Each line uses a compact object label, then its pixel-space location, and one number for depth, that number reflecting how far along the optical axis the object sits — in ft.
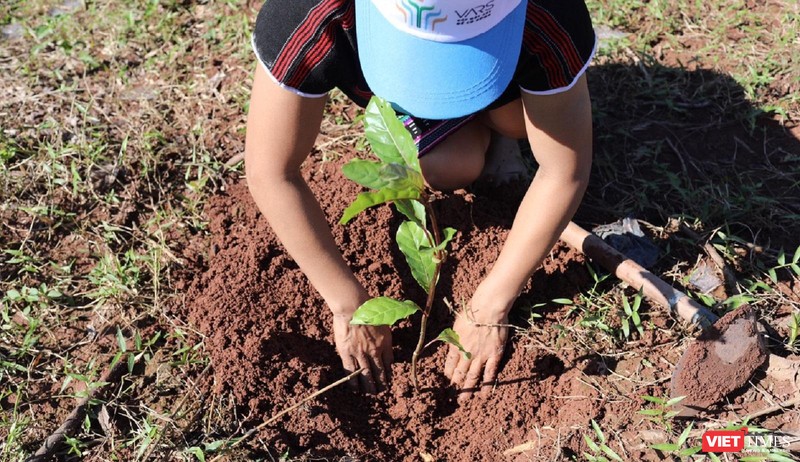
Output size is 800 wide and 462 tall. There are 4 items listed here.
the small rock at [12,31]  10.36
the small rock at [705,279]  7.06
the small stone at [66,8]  10.65
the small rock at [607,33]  9.77
